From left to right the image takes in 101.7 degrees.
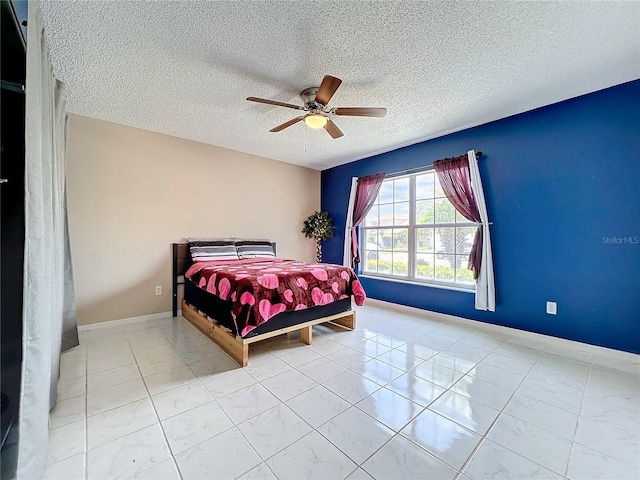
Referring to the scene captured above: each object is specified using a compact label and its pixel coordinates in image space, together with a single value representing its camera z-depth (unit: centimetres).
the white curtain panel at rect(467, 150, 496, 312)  302
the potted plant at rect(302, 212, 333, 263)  491
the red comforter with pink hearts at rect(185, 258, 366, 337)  222
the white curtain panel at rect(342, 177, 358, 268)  458
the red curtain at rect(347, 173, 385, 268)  429
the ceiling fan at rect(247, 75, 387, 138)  210
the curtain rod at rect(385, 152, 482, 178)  371
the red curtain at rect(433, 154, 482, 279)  314
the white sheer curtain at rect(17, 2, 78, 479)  107
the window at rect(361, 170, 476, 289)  347
